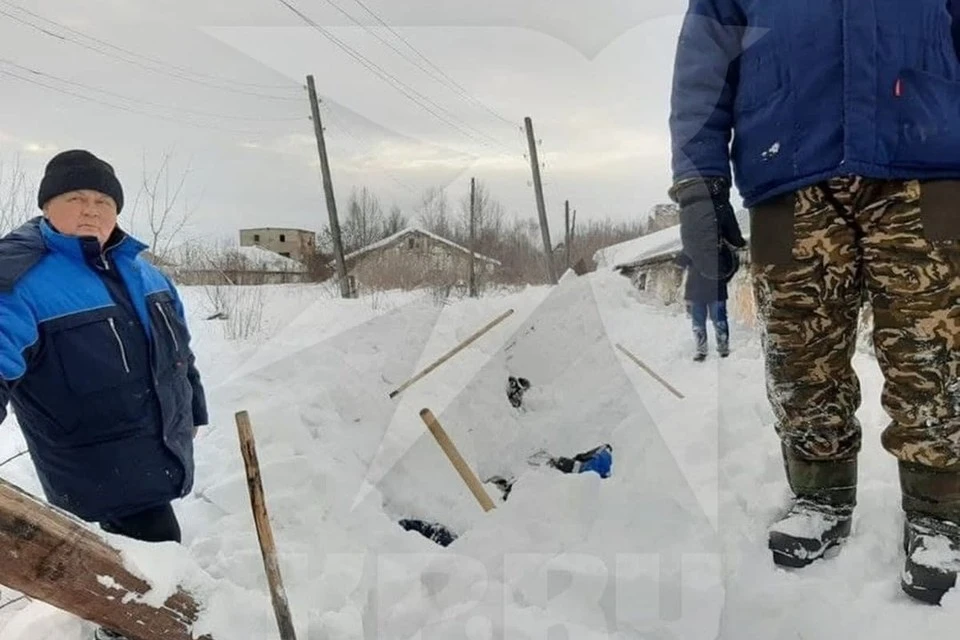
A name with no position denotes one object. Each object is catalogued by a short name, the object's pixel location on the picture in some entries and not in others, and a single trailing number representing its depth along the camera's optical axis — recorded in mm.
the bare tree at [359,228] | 27984
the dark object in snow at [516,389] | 7600
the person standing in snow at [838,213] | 1479
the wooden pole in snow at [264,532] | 1714
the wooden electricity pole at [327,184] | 14873
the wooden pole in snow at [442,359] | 6070
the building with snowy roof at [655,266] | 14430
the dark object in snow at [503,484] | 4638
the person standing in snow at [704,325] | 7285
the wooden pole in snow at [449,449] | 3180
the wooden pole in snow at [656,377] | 5832
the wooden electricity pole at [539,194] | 19656
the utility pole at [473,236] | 18017
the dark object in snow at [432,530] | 3676
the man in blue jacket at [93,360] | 1740
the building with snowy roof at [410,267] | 18250
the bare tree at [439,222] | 34594
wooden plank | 1183
